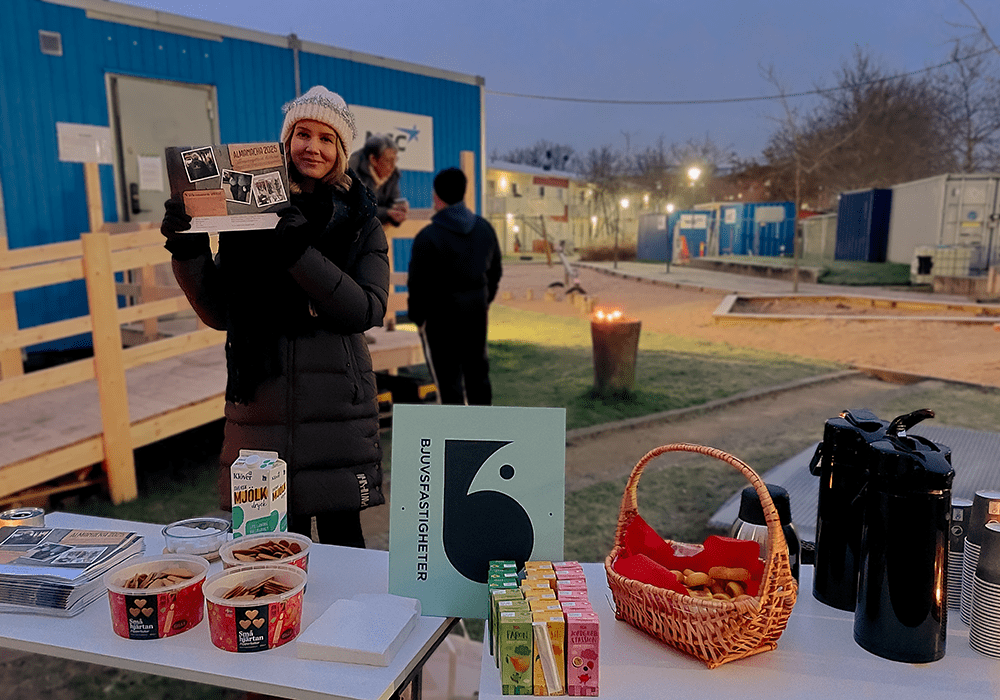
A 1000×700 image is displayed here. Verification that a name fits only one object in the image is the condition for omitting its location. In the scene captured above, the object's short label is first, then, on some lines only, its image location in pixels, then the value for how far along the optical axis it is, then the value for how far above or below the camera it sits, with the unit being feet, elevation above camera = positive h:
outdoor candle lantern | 21.75 -3.55
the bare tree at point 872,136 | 106.32 +14.70
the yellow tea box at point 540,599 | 4.07 -2.10
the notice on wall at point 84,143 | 22.15 +2.81
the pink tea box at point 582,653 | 3.84 -2.26
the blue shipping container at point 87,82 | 21.11 +4.97
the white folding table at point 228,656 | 3.95 -2.49
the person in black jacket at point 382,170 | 15.05 +1.38
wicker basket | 4.01 -2.17
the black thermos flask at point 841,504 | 4.67 -1.79
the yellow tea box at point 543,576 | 4.42 -2.14
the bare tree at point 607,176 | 145.28 +12.68
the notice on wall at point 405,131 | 30.37 +4.50
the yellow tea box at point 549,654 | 3.86 -2.27
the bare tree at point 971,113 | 77.56 +14.58
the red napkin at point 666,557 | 4.48 -2.12
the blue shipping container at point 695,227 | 95.04 +0.90
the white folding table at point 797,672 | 3.91 -2.50
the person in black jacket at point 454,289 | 14.57 -1.18
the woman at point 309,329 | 6.38 -0.88
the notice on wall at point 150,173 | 24.02 +2.00
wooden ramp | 13.10 -3.57
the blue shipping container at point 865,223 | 69.67 +1.10
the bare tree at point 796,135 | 57.26 +12.04
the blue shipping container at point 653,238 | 96.99 -0.60
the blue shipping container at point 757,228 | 88.07 +0.73
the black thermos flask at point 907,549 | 4.00 -1.80
